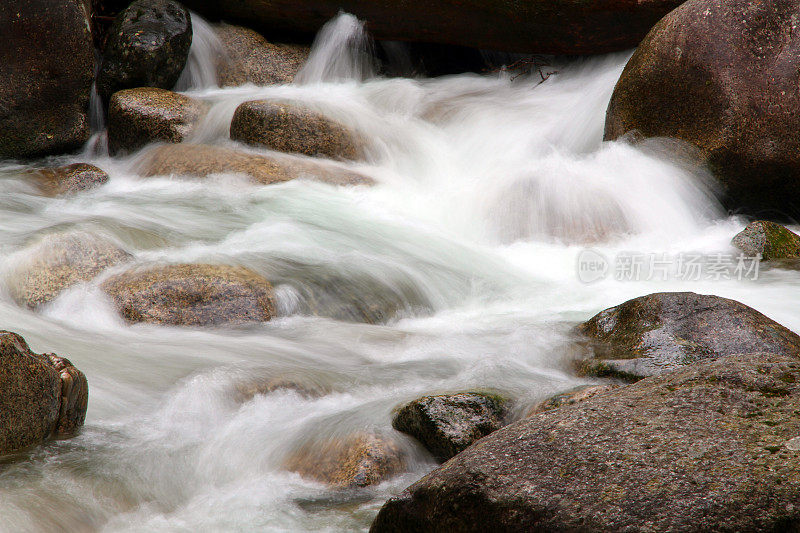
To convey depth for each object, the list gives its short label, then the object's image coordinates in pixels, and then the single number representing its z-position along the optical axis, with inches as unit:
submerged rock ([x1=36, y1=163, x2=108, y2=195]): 603.5
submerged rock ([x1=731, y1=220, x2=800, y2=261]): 488.4
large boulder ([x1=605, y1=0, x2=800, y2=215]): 548.7
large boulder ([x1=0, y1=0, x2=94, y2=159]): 641.6
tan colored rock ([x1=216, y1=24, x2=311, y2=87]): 816.3
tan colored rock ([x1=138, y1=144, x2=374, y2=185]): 590.9
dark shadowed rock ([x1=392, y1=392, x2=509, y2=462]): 259.9
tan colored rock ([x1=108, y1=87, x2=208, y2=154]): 665.6
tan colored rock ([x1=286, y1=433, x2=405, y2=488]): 249.6
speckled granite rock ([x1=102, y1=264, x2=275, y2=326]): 369.1
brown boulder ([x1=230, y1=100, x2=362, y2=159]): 635.5
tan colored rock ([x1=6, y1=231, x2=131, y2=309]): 382.0
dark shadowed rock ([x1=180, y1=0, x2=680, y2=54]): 745.6
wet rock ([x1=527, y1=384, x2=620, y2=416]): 269.3
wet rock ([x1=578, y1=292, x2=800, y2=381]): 311.4
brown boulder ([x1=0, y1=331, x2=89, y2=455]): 223.6
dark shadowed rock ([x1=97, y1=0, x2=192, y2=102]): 711.1
